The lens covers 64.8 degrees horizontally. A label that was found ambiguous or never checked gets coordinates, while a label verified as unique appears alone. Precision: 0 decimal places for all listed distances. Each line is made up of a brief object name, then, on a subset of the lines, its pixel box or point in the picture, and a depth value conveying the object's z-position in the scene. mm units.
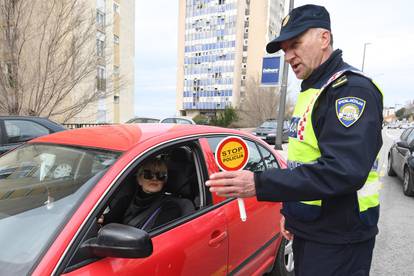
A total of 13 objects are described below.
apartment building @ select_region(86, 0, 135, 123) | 21953
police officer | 1266
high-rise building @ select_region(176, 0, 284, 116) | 67125
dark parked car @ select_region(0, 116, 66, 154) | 5547
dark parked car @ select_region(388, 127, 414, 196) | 6669
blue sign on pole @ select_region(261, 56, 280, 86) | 12961
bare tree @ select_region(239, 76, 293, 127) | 37875
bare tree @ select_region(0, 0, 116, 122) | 9148
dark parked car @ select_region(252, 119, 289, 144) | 17609
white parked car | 15637
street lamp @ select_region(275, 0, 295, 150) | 13195
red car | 1443
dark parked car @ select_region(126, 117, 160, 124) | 18328
